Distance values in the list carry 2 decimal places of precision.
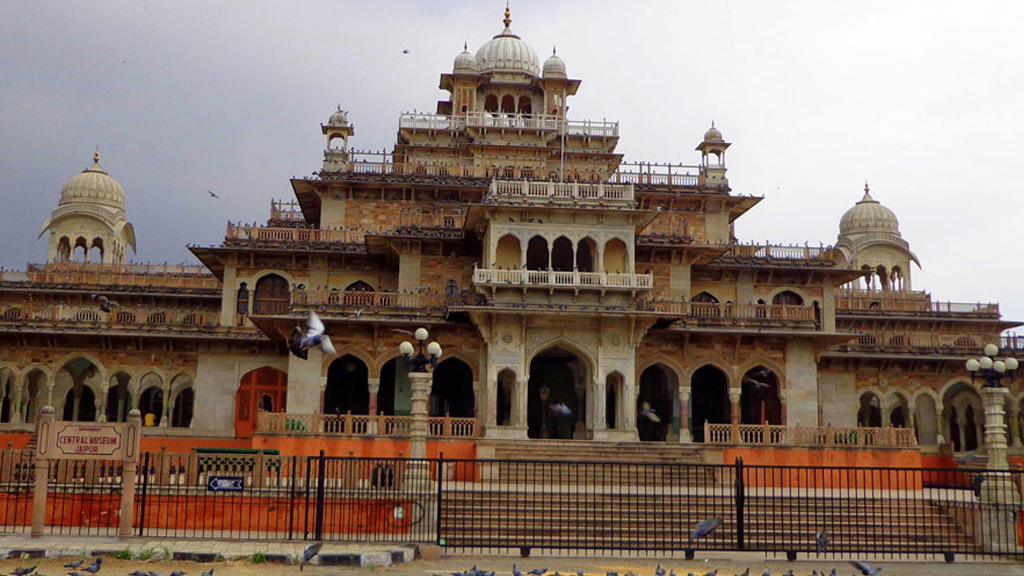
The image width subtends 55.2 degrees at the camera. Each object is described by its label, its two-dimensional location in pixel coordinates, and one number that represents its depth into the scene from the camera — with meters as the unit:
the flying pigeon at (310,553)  13.98
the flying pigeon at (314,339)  20.39
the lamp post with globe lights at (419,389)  20.19
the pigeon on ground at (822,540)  15.52
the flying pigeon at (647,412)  30.96
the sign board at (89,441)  17.08
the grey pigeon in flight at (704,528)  15.09
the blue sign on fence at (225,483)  19.03
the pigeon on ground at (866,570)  11.95
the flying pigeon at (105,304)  32.21
